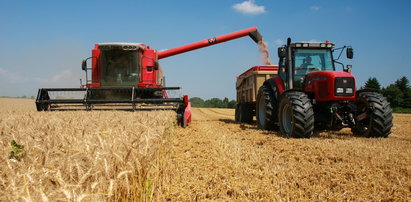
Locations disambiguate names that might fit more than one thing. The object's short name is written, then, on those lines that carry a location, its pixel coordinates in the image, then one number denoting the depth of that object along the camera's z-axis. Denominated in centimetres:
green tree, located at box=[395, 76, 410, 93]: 4616
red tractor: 594
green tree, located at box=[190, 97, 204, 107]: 7375
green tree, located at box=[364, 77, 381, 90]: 4944
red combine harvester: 791
